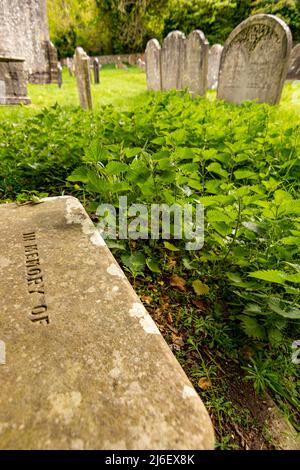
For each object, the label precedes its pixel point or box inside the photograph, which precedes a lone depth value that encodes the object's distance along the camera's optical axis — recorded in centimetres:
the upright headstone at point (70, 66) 1723
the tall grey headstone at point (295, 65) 877
